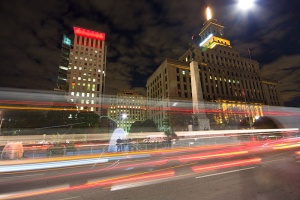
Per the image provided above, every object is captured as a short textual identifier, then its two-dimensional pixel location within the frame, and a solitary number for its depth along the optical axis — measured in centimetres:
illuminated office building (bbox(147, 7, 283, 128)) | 7094
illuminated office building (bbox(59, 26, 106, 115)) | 7938
